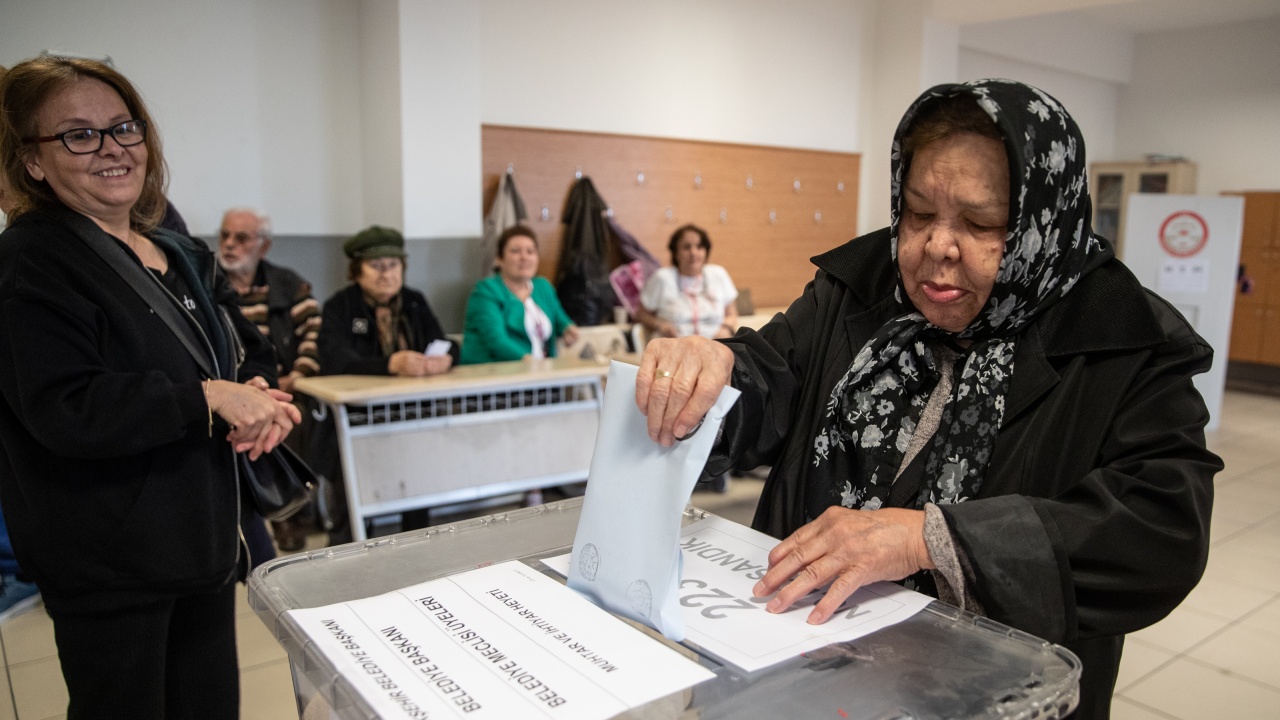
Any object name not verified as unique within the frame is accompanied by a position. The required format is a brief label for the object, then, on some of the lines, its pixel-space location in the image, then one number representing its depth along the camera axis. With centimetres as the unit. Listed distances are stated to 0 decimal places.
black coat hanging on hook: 556
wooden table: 341
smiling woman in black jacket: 147
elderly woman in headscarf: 86
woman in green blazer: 452
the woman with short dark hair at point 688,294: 542
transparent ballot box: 68
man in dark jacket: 412
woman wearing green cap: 388
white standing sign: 625
